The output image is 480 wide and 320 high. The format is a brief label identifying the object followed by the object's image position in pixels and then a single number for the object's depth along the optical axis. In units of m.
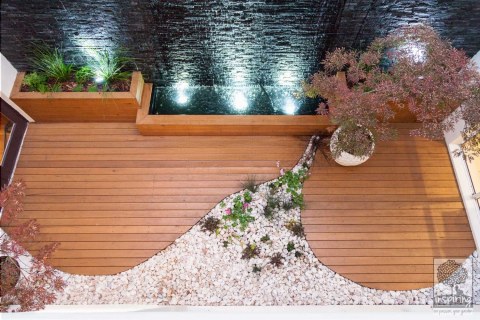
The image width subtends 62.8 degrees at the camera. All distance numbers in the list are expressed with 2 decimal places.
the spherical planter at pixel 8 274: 3.64
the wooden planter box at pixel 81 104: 4.45
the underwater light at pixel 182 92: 4.97
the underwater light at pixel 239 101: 4.86
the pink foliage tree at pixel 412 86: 3.37
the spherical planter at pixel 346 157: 4.25
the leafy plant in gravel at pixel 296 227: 4.17
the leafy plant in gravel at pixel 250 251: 4.04
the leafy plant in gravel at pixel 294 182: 4.35
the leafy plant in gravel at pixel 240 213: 4.21
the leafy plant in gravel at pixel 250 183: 4.39
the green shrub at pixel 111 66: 4.48
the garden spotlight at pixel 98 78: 4.61
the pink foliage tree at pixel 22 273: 3.36
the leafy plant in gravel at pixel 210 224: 4.19
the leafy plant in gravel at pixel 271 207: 4.23
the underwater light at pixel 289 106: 4.83
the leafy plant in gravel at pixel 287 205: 4.27
